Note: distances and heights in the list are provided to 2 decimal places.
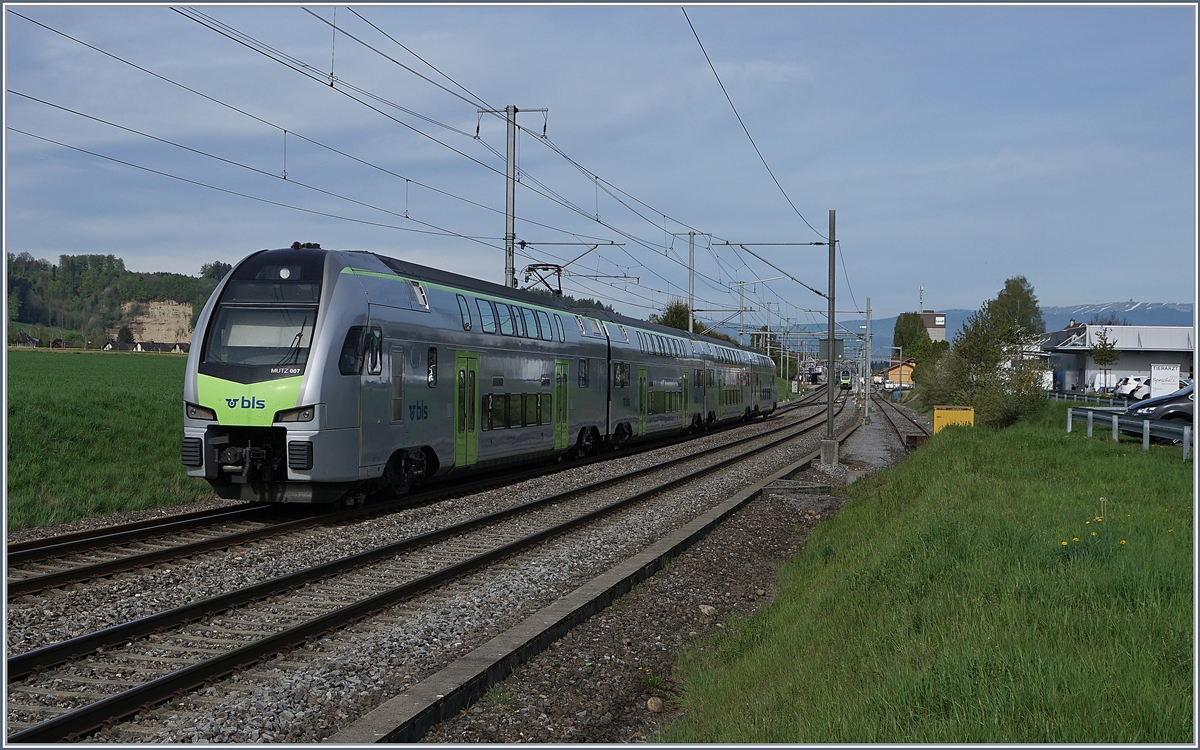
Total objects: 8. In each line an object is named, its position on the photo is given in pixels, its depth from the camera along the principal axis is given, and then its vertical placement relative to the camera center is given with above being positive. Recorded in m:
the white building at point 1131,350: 74.75 +2.23
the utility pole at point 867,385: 51.72 -0.34
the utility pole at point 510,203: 24.81 +4.74
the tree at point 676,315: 83.06 +5.66
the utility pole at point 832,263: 26.72 +3.27
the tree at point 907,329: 176.50 +9.33
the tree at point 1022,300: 105.56 +9.23
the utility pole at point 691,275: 48.41 +5.42
